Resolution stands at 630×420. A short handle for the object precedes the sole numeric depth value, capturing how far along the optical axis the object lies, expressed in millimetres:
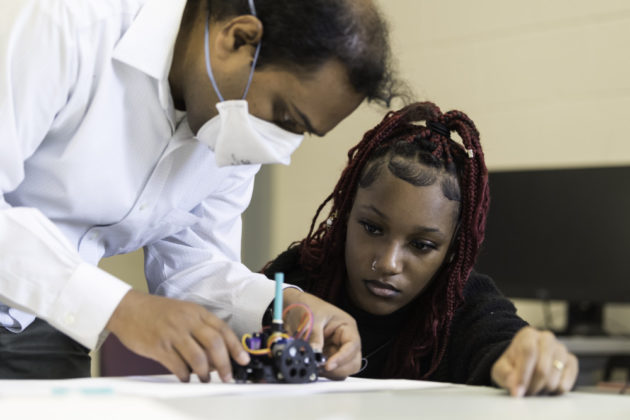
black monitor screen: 2416
